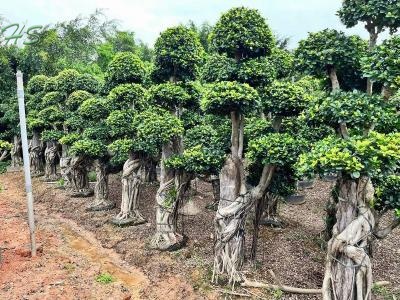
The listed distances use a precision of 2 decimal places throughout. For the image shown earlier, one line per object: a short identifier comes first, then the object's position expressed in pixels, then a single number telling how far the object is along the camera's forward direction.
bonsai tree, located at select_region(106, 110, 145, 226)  10.13
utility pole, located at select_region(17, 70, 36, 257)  7.97
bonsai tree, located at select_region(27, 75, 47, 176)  17.44
